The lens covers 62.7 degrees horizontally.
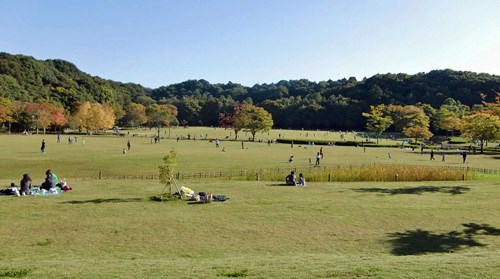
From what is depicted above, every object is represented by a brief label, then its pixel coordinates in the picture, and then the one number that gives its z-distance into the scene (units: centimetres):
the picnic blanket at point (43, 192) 2120
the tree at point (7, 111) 8862
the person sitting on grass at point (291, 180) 2689
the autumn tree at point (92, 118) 10162
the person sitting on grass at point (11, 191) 2067
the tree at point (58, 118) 9750
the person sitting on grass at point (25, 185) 2083
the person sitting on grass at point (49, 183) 2180
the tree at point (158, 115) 12162
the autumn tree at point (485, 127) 6412
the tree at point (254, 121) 8750
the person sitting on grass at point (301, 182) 2672
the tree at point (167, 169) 2169
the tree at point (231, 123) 9125
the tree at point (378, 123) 8975
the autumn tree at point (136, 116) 12612
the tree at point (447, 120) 9620
